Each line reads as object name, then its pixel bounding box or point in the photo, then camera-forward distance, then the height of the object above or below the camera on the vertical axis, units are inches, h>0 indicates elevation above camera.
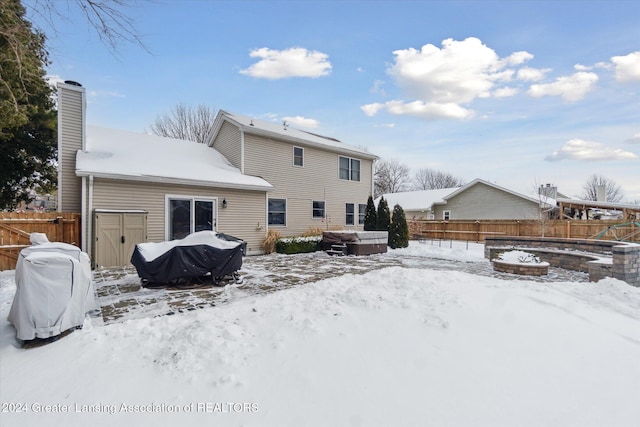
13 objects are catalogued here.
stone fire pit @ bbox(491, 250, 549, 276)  298.8 -46.1
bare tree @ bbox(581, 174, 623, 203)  1622.8 +148.6
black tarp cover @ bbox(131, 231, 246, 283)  233.6 -32.4
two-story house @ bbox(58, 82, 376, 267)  343.6 +43.3
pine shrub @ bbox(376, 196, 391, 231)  549.6 -5.1
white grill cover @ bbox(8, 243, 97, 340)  134.9 -35.3
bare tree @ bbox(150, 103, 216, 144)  983.6 +285.4
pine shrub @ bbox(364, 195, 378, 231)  558.6 -3.5
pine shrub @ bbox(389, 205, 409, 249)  542.6 -25.5
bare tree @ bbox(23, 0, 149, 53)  143.5 +93.5
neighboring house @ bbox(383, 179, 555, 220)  820.6 +35.7
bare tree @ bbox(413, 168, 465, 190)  1861.5 +214.8
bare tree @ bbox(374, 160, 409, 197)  1563.7 +203.1
